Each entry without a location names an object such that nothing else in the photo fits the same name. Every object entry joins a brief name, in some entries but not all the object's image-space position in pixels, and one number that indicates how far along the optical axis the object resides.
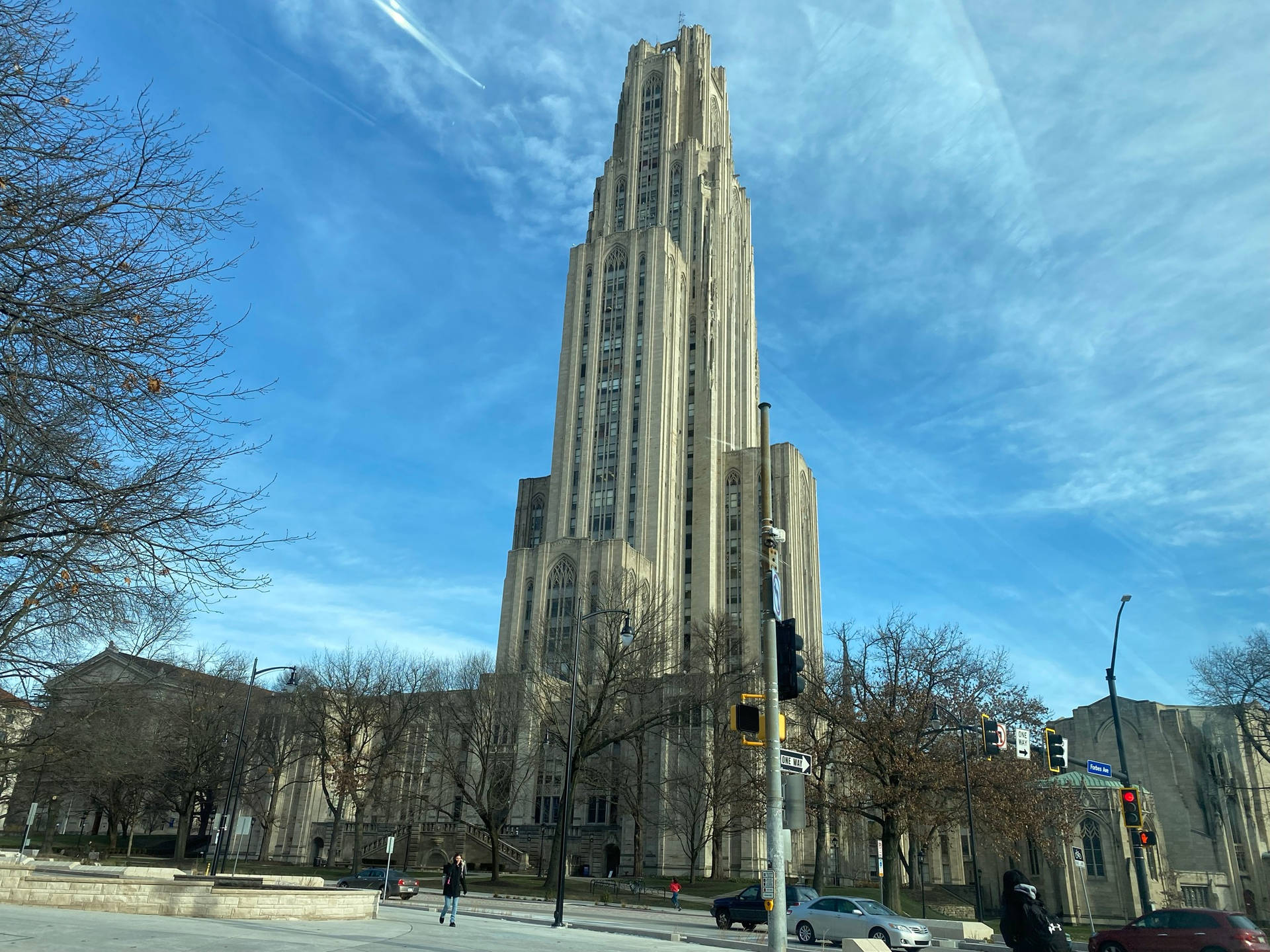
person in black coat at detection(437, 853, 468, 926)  21.61
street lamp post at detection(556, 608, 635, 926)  24.31
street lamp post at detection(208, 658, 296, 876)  43.12
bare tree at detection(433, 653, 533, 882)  56.03
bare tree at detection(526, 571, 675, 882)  41.75
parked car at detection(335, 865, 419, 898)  36.59
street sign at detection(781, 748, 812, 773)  13.95
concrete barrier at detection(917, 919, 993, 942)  27.89
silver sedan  22.62
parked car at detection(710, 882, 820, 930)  30.50
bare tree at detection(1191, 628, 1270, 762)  52.47
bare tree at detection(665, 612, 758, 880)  51.25
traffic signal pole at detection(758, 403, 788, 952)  12.95
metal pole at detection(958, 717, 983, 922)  33.83
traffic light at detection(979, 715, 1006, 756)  26.22
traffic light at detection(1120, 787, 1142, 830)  24.09
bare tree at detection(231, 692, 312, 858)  65.75
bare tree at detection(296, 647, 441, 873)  58.03
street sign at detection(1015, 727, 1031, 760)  26.28
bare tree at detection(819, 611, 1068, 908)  36.84
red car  19.67
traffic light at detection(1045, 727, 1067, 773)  24.55
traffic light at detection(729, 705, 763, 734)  13.86
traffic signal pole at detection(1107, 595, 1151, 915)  25.50
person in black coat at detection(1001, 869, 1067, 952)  10.09
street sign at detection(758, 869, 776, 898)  13.16
